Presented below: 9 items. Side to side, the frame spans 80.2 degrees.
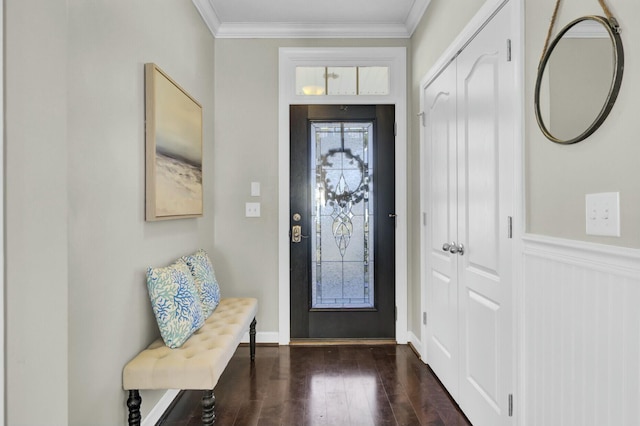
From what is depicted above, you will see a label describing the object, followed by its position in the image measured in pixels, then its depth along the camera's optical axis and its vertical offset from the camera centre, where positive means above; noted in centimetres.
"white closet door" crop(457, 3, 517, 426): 168 -1
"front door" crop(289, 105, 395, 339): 329 -6
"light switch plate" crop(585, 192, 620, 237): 106 +0
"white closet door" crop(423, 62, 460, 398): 229 -8
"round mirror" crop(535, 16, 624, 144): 107 +42
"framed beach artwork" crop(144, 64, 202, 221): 192 +39
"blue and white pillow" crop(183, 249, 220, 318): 243 -44
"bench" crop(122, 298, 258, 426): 167 -68
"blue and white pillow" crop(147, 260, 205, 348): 186 -45
